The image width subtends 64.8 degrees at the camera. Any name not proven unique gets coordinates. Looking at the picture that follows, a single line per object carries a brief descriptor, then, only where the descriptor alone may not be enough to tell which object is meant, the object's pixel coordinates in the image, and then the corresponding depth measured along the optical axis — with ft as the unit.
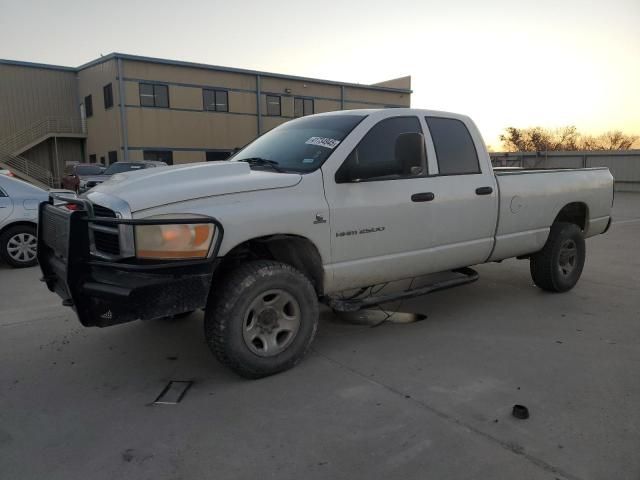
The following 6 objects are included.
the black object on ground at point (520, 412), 10.07
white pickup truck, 10.55
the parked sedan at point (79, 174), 38.19
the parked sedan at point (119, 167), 50.42
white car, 24.94
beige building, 88.33
